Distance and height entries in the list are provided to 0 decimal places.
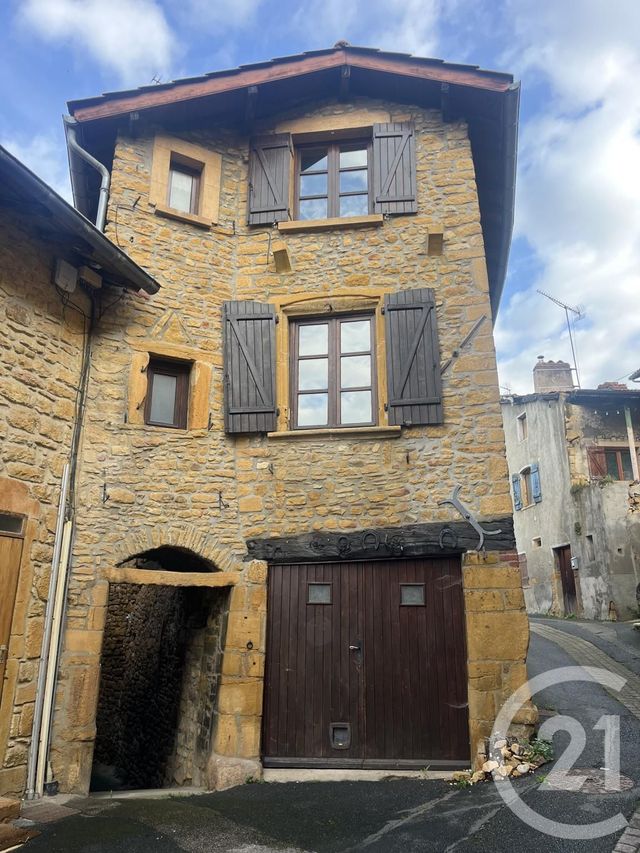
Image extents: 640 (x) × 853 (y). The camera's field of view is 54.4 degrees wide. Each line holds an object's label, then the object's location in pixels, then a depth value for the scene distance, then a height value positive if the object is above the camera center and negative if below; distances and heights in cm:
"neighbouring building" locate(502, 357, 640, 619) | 1381 +286
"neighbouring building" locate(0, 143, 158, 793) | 501 +204
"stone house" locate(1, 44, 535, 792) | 568 +186
